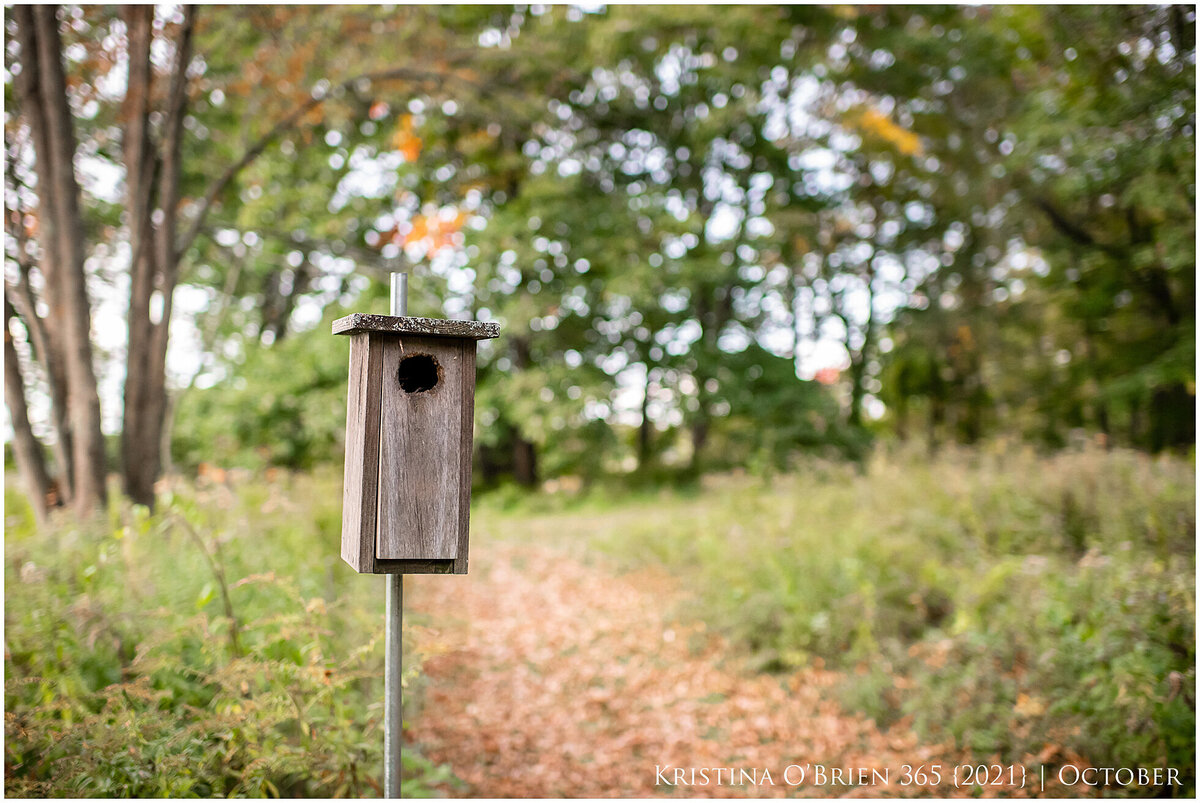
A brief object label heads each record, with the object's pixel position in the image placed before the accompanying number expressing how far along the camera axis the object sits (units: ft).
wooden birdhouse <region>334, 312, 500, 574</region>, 7.36
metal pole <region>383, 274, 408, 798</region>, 7.58
